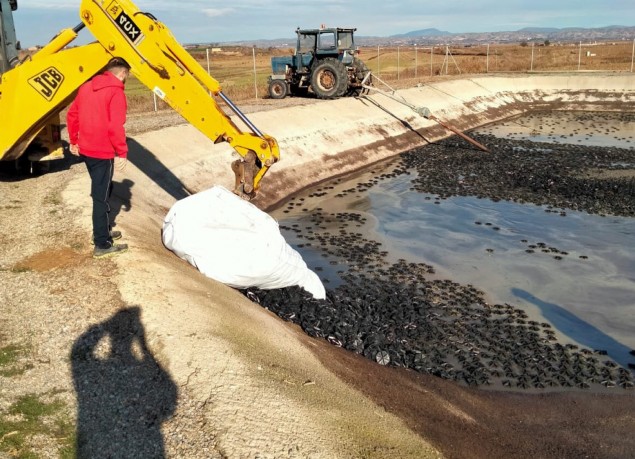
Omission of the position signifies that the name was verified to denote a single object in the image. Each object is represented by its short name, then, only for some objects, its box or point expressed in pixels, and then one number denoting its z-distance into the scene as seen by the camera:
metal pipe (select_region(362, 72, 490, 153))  22.05
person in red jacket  7.14
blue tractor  25.59
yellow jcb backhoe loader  8.84
